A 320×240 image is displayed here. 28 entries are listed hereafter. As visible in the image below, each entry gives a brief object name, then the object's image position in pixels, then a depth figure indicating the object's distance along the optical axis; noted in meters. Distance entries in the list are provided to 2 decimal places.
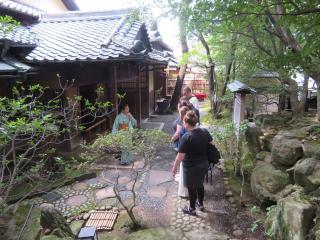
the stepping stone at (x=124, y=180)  6.66
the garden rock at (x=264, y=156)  6.08
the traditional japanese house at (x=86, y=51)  7.18
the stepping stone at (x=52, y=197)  5.97
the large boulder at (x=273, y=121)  9.66
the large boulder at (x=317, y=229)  3.18
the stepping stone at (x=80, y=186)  6.46
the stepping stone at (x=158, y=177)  6.70
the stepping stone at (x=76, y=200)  5.78
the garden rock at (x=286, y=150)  5.20
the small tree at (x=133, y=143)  4.95
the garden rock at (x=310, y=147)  4.74
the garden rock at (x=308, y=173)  4.20
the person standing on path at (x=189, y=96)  7.36
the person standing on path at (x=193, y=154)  4.73
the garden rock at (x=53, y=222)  4.27
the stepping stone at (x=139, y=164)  7.67
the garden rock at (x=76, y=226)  4.83
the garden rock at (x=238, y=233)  4.55
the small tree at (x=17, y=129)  3.32
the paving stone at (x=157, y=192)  6.02
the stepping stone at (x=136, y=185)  6.36
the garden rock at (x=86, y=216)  5.20
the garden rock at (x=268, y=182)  4.96
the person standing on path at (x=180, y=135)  5.72
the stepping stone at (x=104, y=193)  6.02
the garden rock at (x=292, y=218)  3.46
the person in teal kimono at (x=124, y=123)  7.70
